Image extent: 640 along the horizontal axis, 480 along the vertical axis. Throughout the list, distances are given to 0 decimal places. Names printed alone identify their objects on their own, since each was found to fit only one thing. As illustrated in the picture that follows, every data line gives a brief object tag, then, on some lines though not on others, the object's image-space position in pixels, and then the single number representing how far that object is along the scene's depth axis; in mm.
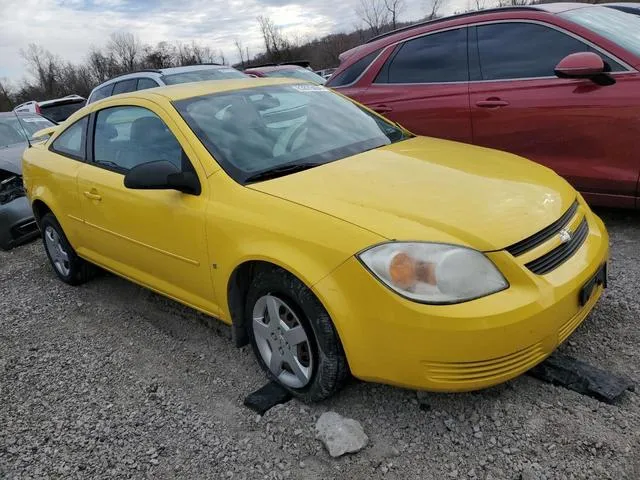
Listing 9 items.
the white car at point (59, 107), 13820
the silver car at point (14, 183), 6105
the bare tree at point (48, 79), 64688
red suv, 3830
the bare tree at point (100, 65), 69875
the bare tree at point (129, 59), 68562
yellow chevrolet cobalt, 2154
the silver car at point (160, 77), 8273
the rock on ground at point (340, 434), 2314
